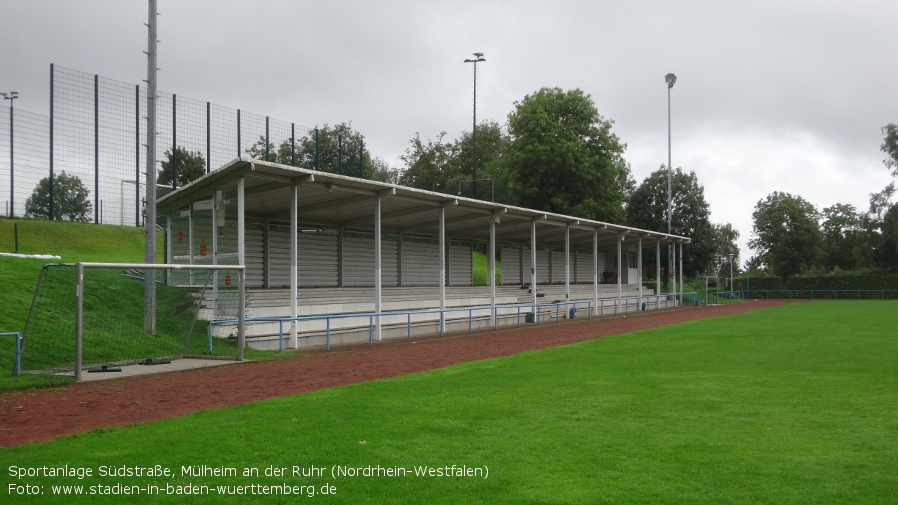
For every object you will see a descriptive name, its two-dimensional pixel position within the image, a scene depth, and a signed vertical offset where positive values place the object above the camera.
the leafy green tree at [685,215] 54.94 +4.64
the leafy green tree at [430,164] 60.59 +9.70
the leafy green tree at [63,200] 20.81 +2.35
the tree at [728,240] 104.81 +4.88
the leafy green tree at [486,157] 49.94 +10.78
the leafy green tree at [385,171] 56.89 +9.01
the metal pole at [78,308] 11.49 -0.51
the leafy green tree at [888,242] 56.41 +2.41
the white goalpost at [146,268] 11.54 -0.32
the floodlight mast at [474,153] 41.51 +7.21
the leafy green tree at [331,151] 27.70 +5.05
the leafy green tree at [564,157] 46.06 +7.69
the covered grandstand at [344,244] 17.42 +1.07
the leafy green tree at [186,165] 24.28 +3.88
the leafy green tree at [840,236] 77.50 +4.19
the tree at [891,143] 57.34 +10.55
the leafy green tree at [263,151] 25.86 +4.64
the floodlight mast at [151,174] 15.45 +2.28
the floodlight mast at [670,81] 46.16 +12.62
